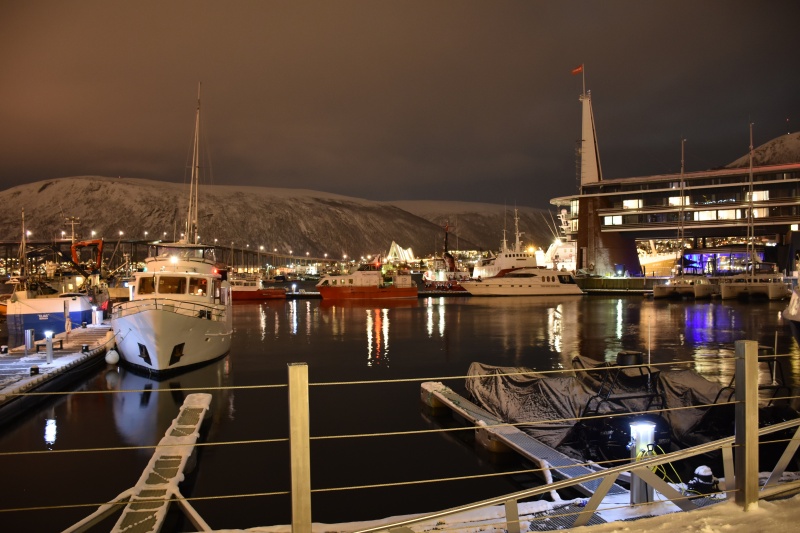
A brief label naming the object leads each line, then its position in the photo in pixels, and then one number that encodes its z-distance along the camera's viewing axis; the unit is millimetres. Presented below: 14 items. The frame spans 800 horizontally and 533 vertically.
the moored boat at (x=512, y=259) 67312
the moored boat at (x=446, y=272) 85312
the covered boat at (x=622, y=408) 9062
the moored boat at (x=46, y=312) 32562
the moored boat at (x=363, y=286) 62031
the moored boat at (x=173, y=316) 18062
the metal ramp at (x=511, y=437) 8117
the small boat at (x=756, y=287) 53219
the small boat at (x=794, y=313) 28625
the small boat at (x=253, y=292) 64438
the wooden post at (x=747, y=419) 4059
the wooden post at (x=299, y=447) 3301
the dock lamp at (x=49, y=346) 17294
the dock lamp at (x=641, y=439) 6184
